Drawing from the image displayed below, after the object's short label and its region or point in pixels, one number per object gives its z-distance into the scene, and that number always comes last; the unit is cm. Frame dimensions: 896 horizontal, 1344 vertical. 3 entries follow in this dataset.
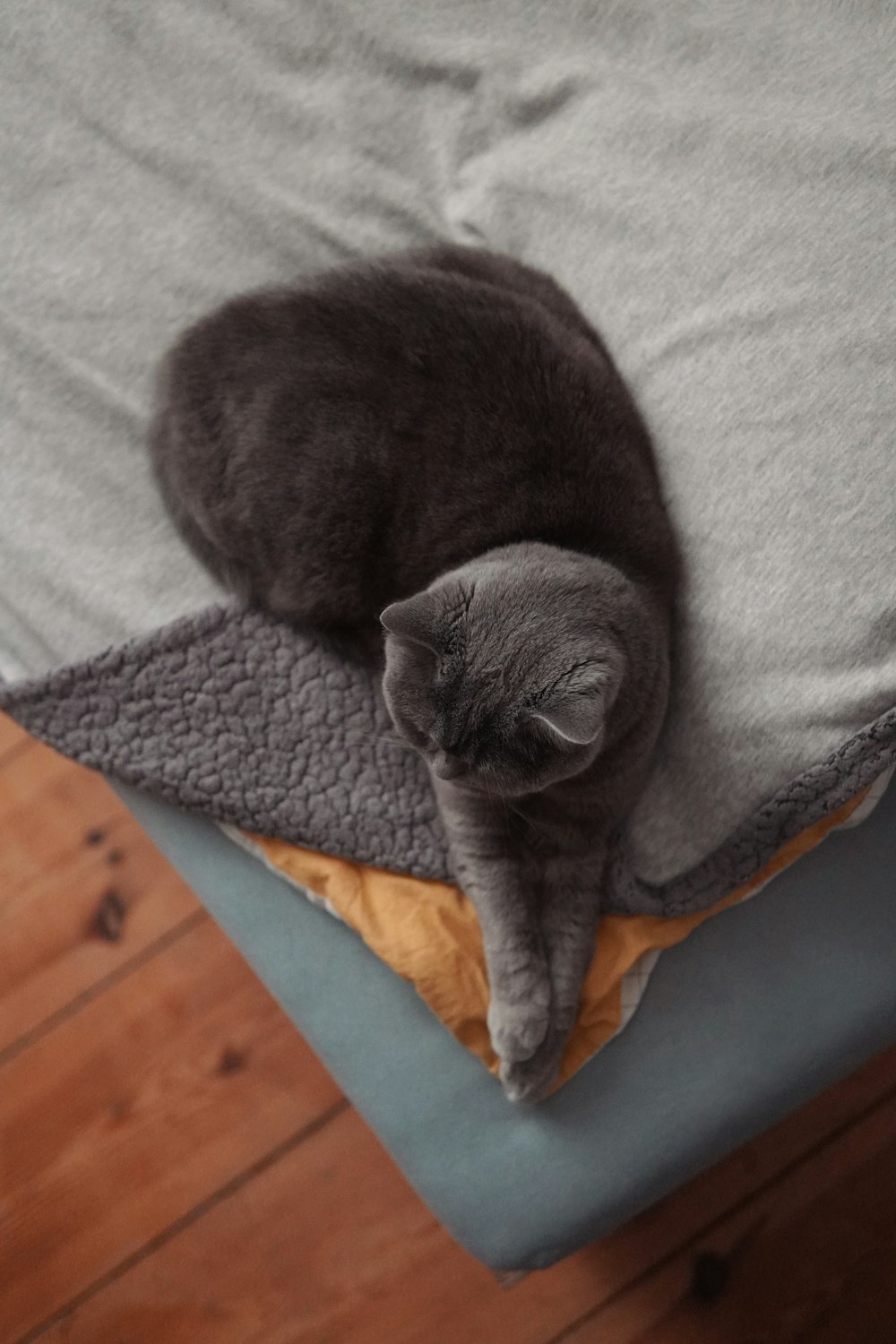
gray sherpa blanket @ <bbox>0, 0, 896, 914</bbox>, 88
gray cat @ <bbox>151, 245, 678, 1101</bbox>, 90
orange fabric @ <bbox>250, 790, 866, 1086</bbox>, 92
